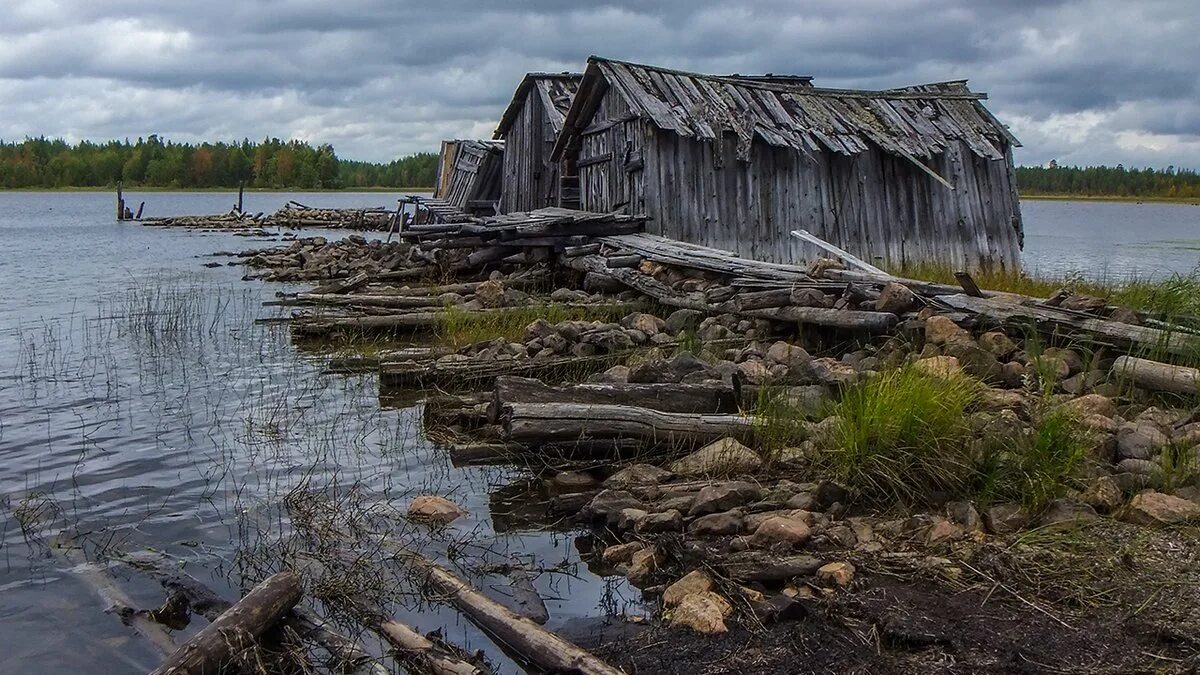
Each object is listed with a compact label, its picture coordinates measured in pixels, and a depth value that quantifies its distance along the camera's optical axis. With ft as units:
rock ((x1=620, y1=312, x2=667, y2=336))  40.81
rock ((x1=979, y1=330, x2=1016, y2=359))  29.53
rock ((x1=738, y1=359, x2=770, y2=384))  27.55
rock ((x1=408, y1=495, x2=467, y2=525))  22.31
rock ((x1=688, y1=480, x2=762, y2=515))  20.16
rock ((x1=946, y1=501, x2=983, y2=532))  18.57
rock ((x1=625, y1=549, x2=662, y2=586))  18.35
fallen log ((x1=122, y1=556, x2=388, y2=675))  15.30
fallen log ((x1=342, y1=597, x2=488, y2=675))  14.55
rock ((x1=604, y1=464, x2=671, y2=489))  22.49
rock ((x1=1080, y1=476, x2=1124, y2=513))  19.03
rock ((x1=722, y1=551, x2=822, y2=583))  17.10
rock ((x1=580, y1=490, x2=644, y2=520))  21.04
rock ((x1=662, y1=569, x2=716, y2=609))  16.88
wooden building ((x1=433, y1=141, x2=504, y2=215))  98.63
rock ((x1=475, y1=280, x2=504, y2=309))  51.60
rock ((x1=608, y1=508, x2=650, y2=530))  20.30
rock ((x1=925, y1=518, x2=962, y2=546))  18.00
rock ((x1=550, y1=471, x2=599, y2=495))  23.66
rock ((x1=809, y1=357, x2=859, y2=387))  26.08
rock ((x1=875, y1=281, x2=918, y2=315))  33.91
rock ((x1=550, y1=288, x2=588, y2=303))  51.51
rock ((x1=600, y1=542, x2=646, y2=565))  19.31
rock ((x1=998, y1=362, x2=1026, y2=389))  27.48
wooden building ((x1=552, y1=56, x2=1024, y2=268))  58.34
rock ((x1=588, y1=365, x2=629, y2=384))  29.71
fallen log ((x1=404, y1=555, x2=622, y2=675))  14.37
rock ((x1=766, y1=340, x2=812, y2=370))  30.73
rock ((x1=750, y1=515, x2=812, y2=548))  18.29
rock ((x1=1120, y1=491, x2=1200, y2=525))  18.01
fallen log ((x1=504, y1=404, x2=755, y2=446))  23.71
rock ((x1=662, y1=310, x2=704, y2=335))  41.09
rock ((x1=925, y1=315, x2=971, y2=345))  30.01
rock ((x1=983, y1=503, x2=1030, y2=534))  18.40
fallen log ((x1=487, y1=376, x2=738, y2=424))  25.12
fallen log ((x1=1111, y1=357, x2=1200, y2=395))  24.41
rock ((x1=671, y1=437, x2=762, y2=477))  22.44
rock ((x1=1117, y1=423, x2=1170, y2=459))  20.85
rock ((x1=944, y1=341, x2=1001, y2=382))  27.48
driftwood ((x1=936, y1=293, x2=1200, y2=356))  26.84
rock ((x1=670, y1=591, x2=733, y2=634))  15.72
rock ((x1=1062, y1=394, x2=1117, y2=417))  23.69
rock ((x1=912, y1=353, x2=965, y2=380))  24.45
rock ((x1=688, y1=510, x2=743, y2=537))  19.36
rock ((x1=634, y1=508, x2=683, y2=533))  19.93
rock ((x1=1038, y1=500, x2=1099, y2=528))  18.16
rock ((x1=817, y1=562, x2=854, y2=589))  16.71
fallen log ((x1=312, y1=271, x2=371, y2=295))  59.90
